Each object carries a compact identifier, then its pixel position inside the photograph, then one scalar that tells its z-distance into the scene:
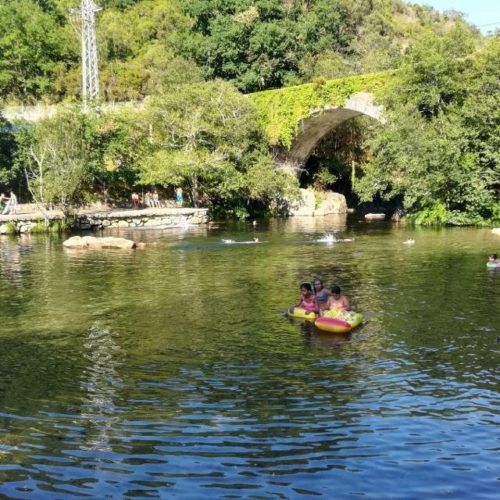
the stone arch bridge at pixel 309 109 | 41.41
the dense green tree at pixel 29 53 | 61.44
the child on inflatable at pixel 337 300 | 14.57
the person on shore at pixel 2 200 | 39.89
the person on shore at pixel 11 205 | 38.29
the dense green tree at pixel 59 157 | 35.78
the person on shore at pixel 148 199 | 45.25
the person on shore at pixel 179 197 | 43.69
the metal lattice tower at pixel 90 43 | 44.50
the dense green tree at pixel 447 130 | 35.12
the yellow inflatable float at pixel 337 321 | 13.84
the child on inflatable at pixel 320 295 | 15.02
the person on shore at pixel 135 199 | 44.28
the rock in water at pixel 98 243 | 28.58
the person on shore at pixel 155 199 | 45.03
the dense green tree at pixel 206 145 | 41.81
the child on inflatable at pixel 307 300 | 14.97
